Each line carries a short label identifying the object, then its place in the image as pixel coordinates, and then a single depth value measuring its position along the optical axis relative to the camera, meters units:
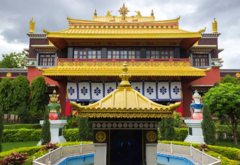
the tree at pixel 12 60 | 36.19
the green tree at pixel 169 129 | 12.25
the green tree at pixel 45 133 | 10.43
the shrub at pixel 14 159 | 6.14
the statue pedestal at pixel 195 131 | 11.56
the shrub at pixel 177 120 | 15.22
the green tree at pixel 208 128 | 10.56
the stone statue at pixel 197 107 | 11.88
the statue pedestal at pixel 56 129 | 11.92
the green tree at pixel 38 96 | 17.73
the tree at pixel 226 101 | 11.88
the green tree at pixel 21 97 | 16.94
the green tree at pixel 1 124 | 8.41
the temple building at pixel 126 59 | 17.61
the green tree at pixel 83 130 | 12.46
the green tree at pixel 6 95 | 17.50
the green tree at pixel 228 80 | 19.70
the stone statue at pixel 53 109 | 12.11
